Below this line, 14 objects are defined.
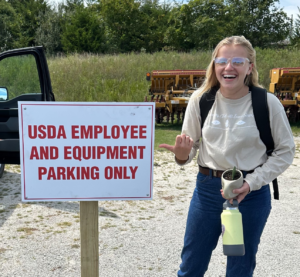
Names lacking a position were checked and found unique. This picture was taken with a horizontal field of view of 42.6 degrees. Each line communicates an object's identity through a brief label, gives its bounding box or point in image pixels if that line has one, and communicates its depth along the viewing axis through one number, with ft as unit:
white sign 6.35
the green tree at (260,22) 119.34
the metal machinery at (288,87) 39.19
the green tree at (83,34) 115.44
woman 6.67
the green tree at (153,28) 121.29
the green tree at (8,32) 132.05
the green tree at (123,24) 120.37
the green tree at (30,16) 133.08
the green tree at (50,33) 126.11
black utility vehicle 14.55
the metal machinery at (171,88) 39.11
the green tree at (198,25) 113.80
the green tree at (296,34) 113.64
